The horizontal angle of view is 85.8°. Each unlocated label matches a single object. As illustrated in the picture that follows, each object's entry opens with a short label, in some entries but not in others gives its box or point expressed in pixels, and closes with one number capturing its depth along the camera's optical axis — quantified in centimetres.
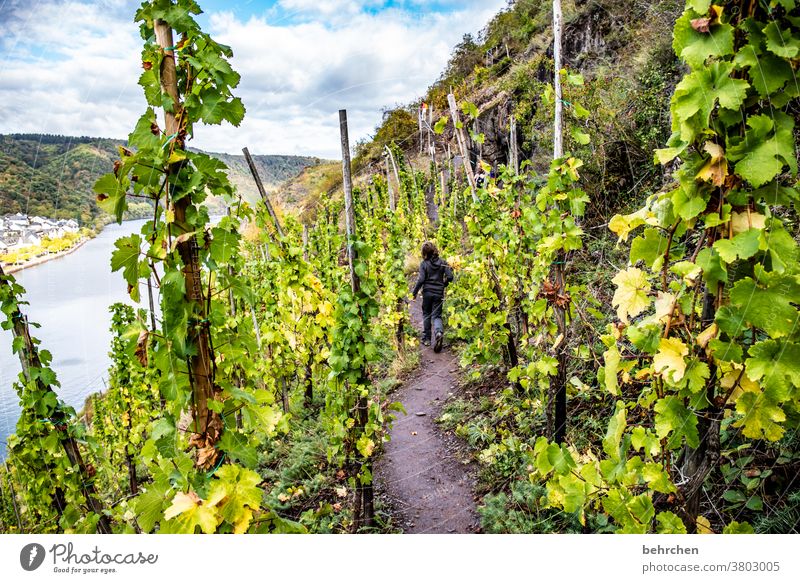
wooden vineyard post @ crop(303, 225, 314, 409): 623
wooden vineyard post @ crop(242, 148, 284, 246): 385
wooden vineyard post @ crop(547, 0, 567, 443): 292
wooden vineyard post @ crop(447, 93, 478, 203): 457
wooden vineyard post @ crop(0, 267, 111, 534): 271
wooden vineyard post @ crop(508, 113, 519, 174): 520
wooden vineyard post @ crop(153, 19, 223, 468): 159
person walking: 717
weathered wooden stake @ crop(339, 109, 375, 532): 298
